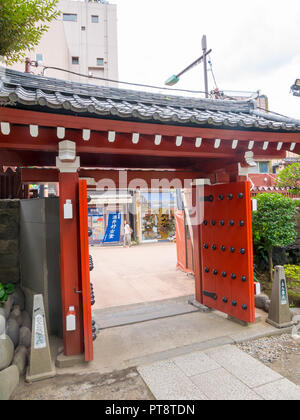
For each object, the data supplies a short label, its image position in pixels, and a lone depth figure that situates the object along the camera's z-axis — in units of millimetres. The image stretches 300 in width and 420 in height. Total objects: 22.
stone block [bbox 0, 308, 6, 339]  3336
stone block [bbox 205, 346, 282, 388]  3045
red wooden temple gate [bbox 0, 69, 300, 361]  3127
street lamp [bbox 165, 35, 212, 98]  9695
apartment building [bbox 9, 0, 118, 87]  22828
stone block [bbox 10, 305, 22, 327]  4101
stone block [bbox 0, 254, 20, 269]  4934
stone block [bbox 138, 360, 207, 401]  2799
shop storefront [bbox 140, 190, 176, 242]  16953
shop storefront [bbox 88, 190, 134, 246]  16125
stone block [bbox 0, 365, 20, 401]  2799
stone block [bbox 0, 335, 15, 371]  2998
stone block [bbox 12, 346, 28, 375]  3230
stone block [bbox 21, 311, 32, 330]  4187
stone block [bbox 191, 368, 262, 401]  2764
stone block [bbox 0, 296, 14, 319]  3955
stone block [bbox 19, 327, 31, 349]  3634
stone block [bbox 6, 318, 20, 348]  3619
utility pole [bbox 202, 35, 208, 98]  9676
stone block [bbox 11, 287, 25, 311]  4652
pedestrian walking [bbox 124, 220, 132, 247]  15586
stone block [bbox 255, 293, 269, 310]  5089
